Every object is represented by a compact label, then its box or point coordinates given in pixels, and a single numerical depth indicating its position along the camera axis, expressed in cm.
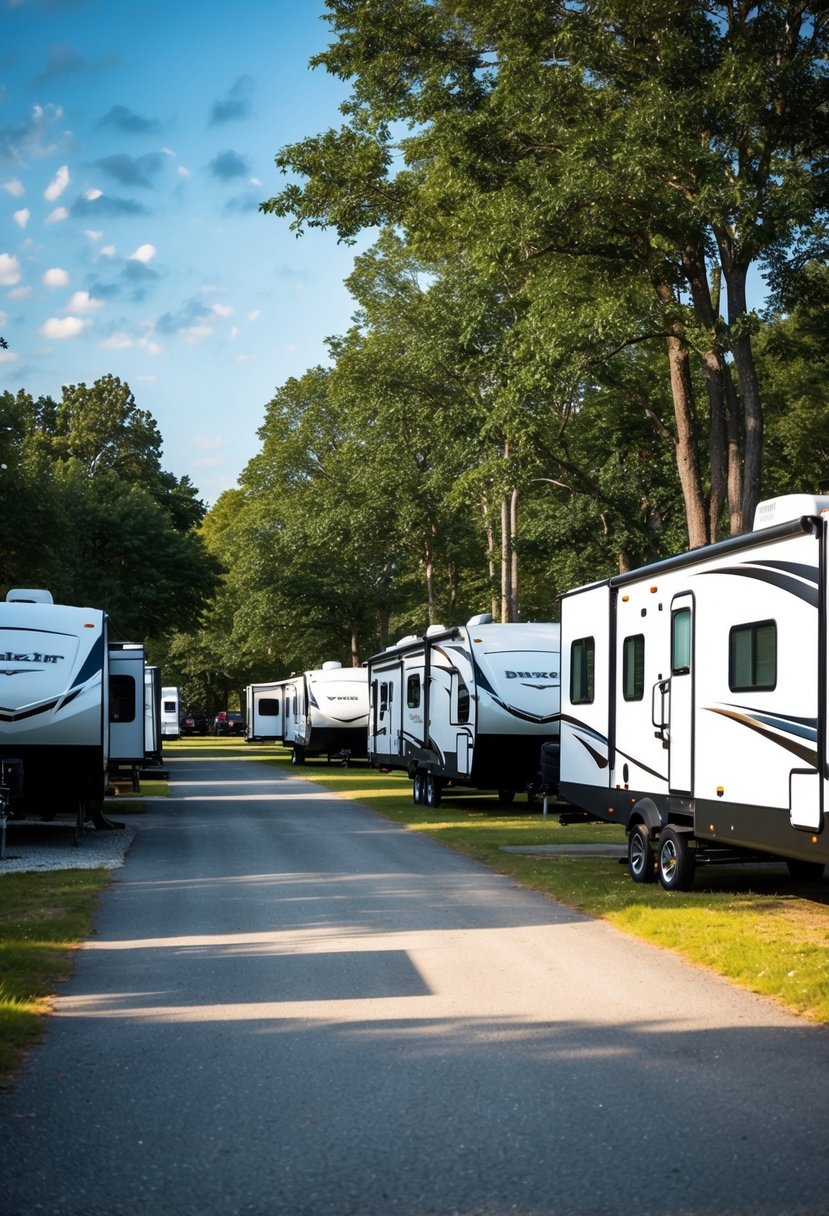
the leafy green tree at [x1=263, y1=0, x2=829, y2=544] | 2234
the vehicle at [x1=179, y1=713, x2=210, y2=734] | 8838
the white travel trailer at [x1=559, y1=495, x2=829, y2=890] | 1086
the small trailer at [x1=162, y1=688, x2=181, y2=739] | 6195
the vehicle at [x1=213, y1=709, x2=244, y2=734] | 8775
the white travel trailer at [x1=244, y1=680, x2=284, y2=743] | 6106
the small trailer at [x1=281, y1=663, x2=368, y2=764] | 4488
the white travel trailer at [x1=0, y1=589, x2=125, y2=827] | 1845
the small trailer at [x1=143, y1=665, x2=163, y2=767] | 3162
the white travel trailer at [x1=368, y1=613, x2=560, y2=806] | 2384
